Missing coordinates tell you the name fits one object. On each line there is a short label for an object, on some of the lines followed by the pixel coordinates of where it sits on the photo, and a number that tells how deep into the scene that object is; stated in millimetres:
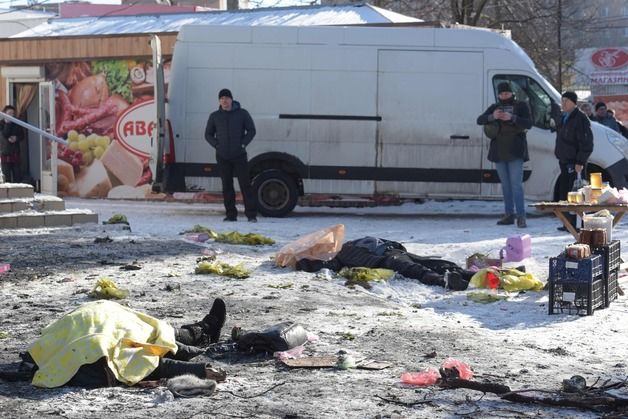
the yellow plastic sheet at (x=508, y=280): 10711
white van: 17391
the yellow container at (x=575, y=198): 11531
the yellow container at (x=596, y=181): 11910
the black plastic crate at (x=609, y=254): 9930
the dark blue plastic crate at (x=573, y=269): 9500
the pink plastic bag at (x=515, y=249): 12438
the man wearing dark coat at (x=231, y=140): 16656
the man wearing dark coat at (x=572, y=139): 15055
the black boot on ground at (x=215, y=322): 8070
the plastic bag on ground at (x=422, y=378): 6922
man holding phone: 16000
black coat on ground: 11109
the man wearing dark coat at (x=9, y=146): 22250
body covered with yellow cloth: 6840
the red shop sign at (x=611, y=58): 43781
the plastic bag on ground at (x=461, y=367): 6973
